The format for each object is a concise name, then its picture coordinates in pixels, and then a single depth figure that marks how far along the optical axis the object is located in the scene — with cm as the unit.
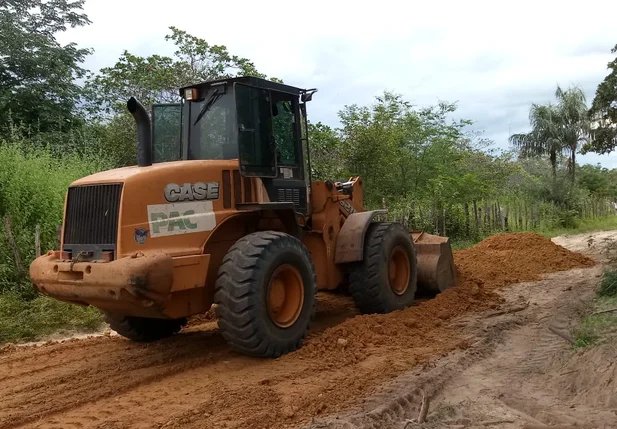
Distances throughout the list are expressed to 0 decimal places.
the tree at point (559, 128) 2938
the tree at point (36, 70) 1563
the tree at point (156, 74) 1738
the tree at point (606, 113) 1491
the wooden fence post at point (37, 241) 920
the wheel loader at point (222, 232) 504
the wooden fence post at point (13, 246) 907
